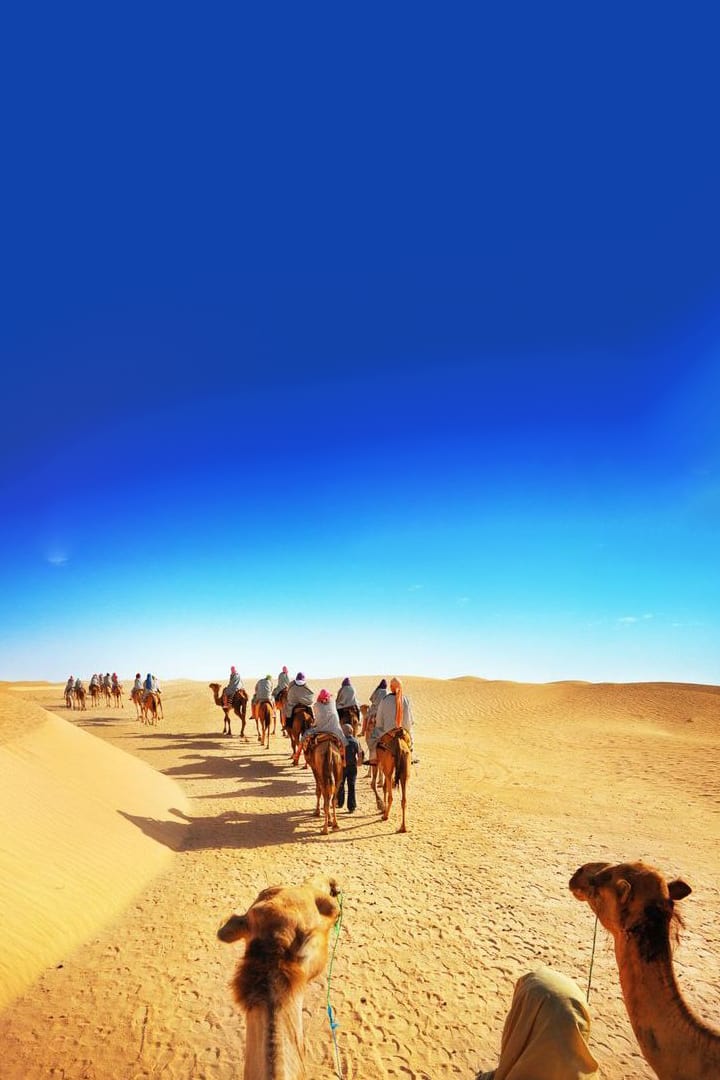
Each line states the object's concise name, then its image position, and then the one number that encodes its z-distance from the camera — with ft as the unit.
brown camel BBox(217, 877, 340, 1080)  5.25
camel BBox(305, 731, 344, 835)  35.04
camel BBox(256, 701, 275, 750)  69.87
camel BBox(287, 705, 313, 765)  49.85
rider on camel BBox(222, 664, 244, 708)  79.15
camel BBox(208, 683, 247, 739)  77.60
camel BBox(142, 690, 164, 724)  94.70
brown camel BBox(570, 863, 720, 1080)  9.59
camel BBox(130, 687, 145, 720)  100.48
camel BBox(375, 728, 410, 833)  36.04
